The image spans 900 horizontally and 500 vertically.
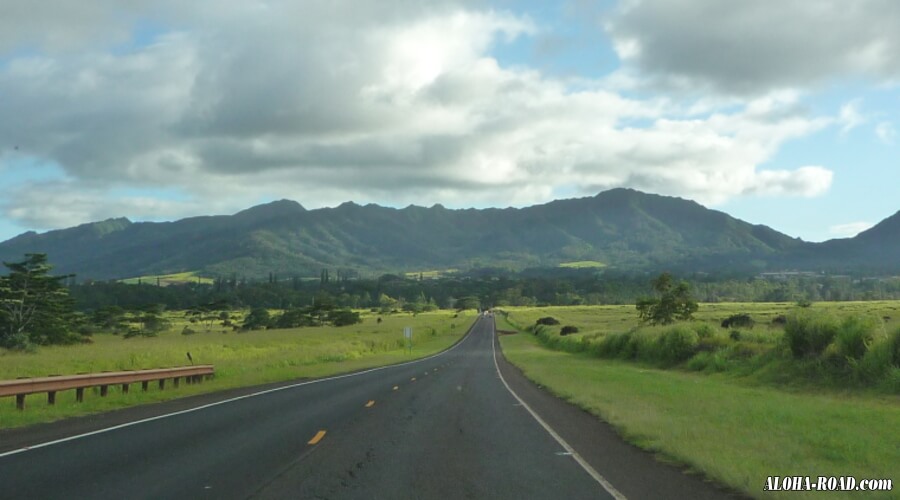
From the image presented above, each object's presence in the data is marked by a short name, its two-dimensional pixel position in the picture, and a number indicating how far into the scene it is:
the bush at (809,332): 24.66
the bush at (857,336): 22.66
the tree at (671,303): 60.34
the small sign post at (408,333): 74.56
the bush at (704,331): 37.40
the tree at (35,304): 69.31
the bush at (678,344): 36.31
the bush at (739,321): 56.28
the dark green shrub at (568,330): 79.44
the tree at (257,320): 123.89
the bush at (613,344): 46.16
